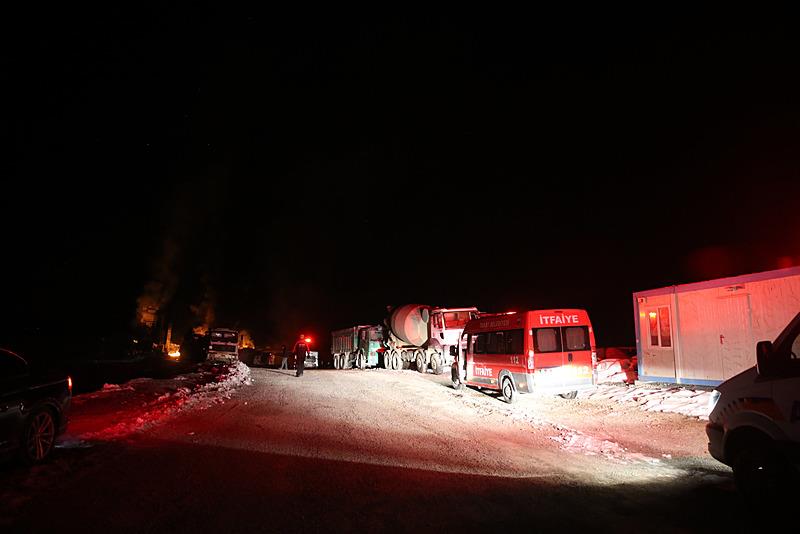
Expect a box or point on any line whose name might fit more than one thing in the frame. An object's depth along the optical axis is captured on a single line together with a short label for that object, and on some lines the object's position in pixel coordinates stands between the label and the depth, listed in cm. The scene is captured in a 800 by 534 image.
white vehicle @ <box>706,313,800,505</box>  474
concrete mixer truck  2286
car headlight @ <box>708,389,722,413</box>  589
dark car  605
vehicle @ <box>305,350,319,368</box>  3719
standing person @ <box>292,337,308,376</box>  2195
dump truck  3206
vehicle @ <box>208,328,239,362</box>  3741
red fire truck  1266
